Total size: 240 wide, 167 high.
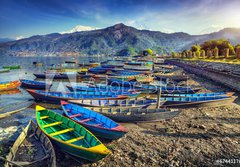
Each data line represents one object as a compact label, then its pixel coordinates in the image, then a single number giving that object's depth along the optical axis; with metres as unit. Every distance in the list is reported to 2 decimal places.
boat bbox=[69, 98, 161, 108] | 20.59
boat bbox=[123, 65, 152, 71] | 59.12
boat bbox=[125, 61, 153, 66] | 80.99
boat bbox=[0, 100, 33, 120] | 23.74
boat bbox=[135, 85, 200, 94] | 28.38
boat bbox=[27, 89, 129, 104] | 23.50
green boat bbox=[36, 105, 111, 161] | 9.70
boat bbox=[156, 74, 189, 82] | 42.66
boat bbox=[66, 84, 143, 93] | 28.21
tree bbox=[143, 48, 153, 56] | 156.12
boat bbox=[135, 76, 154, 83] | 40.02
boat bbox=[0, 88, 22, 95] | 33.56
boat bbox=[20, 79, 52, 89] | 36.09
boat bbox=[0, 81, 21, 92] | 34.30
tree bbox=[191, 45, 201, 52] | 82.13
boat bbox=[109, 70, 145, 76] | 48.46
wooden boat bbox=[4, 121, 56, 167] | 9.88
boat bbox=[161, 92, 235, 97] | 23.62
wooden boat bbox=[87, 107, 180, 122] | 16.67
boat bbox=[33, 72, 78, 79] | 50.28
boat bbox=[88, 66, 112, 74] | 59.62
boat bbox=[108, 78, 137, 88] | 35.58
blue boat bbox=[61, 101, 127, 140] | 12.55
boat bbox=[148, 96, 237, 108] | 21.06
